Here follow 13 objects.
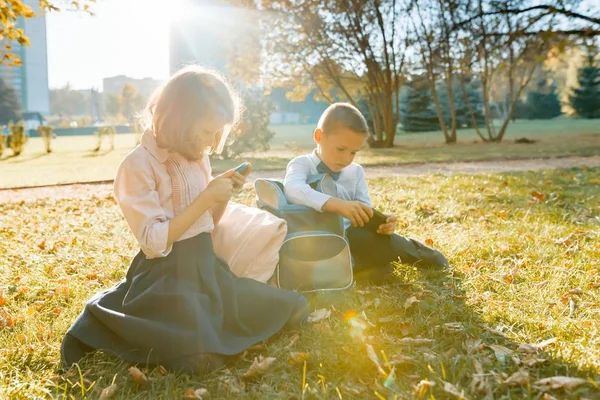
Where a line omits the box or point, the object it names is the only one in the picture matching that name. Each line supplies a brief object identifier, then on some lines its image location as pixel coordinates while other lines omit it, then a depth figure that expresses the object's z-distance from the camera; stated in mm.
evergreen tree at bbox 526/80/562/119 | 43281
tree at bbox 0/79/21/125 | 60125
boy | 2916
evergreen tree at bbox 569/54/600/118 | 35188
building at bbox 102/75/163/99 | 128575
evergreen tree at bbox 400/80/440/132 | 31875
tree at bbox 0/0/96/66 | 4484
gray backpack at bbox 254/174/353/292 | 2791
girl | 2139
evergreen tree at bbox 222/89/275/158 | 13866
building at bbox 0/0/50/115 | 101312
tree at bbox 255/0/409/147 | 17438
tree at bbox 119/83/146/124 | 71250
